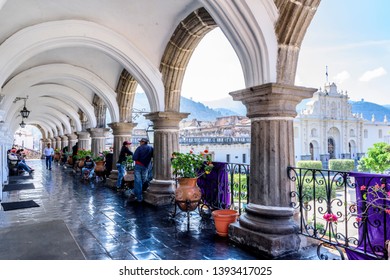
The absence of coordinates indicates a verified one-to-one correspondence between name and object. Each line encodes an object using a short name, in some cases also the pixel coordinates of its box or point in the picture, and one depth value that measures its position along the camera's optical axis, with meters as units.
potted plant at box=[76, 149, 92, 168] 9.91
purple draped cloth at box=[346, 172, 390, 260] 2.31
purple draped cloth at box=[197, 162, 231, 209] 4.21
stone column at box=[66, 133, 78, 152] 14.91
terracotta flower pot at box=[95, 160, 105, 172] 8.35
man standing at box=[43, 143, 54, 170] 12.18
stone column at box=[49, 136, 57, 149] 21.09
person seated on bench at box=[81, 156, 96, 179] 8.89
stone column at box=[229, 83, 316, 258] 2.91
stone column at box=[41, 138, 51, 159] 24.32
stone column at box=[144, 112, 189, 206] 5.34
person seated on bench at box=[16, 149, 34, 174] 10.30
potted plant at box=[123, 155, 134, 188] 6.20
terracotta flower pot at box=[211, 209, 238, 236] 3.36
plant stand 3.86
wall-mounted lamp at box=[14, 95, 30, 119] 8.69
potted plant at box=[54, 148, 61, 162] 17.56
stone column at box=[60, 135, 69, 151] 17.45
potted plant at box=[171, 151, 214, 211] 3.93
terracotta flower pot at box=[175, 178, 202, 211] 3.91
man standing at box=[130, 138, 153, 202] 5.48
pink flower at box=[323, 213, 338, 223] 2.47
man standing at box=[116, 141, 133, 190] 6.64
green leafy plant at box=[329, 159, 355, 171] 30.27
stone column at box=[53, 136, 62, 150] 19.17
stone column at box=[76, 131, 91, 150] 11.75
